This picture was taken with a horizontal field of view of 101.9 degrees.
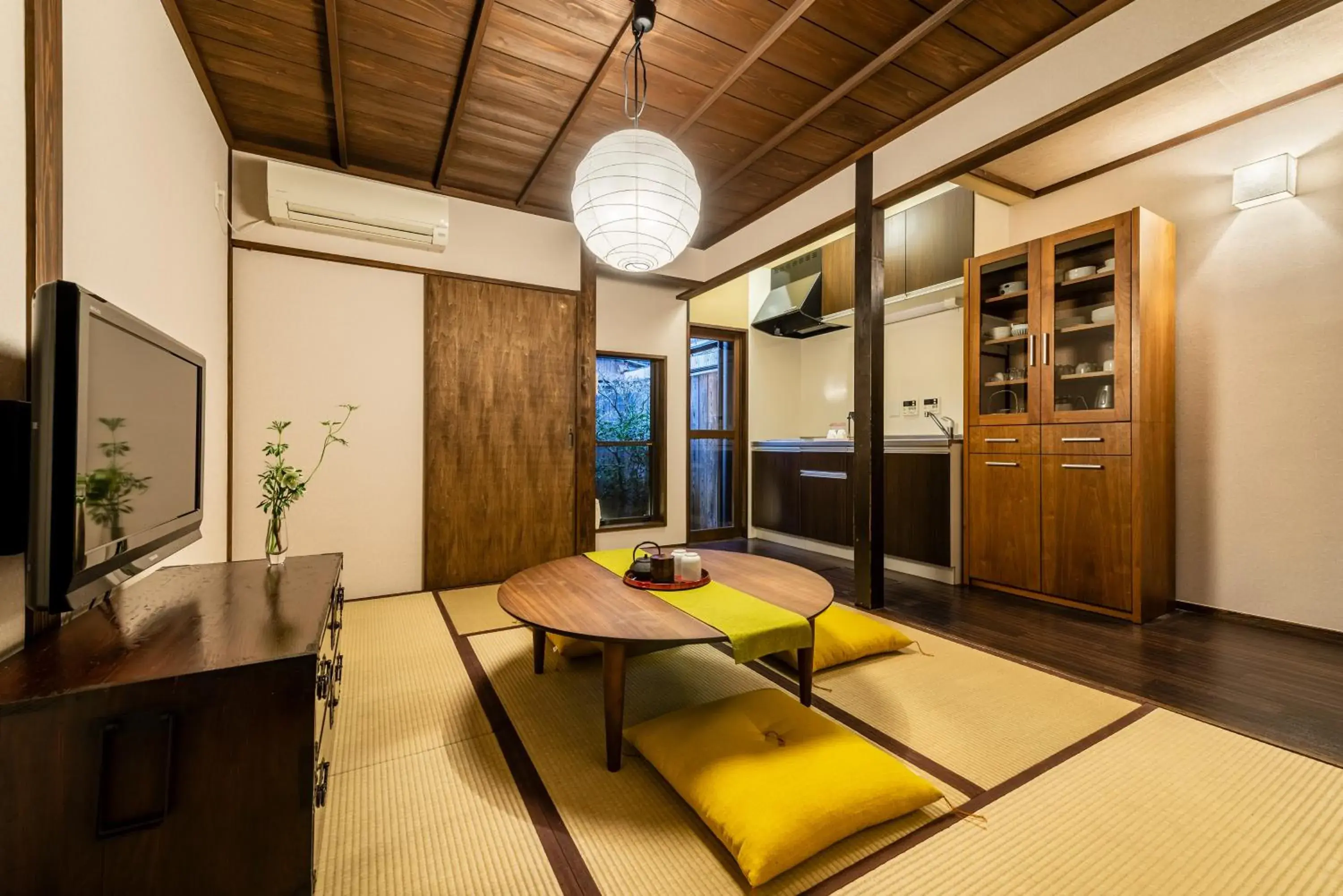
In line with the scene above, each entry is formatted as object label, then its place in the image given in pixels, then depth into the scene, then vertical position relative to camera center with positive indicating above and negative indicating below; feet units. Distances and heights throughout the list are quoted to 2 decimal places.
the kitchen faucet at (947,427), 13.98 +0.70
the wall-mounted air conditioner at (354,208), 10.43 +4.94
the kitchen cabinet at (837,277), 16.21 +5.38
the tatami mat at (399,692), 5.82 -3.07
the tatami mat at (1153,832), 3.92 -3.05
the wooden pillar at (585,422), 13.94 +0.80
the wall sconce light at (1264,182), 8.90 +4.54
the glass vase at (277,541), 6.16 -1.01
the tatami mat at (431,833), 3.98 -3.13
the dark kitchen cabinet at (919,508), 12.39 -1.29
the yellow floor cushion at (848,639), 7.47 -2.66
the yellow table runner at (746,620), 5.20 -1.69
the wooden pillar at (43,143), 3.99 +2.33
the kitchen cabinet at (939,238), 13.19 +5.43
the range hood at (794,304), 16.78 +4.67
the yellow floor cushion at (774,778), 3.97 -2.67
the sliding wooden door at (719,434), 18.03 +0.61
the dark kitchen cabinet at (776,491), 16.49 -1.20
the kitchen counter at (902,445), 12.45 +0.21
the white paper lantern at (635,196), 6.86 +3.30
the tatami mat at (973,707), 5.57 -3.01
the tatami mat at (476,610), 9.70 -3.07
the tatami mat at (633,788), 4.06 -3.11
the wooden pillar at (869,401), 10.36 +1.01
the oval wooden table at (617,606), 5.24 -1.69
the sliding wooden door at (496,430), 12.30 +0.54
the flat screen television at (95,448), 3.16 +0.02
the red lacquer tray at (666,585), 6.65 -1.63
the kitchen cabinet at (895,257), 14.74 +5.35
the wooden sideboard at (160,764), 2.74 -1.67
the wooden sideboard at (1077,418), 9.57 +0.67
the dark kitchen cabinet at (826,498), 14.65 -1.25
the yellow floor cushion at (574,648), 7.86 -2.84
